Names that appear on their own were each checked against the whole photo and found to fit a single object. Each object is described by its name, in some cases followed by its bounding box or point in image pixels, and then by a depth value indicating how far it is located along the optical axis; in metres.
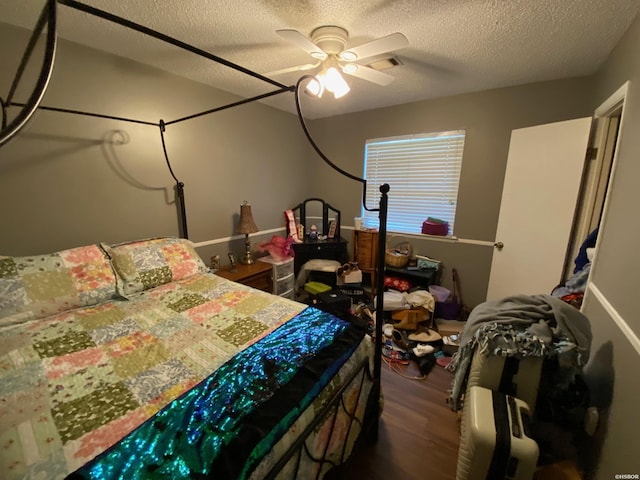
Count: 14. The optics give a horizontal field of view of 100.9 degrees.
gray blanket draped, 1.30
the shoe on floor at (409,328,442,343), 2.46
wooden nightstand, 2.50
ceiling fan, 1.39
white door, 2.12
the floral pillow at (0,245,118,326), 1.41
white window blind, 2.92
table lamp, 2.81
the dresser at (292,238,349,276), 3.35
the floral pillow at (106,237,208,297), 1.84
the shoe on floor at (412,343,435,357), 2.29
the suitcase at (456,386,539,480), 1.08
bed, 0.79
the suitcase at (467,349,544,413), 1.31
